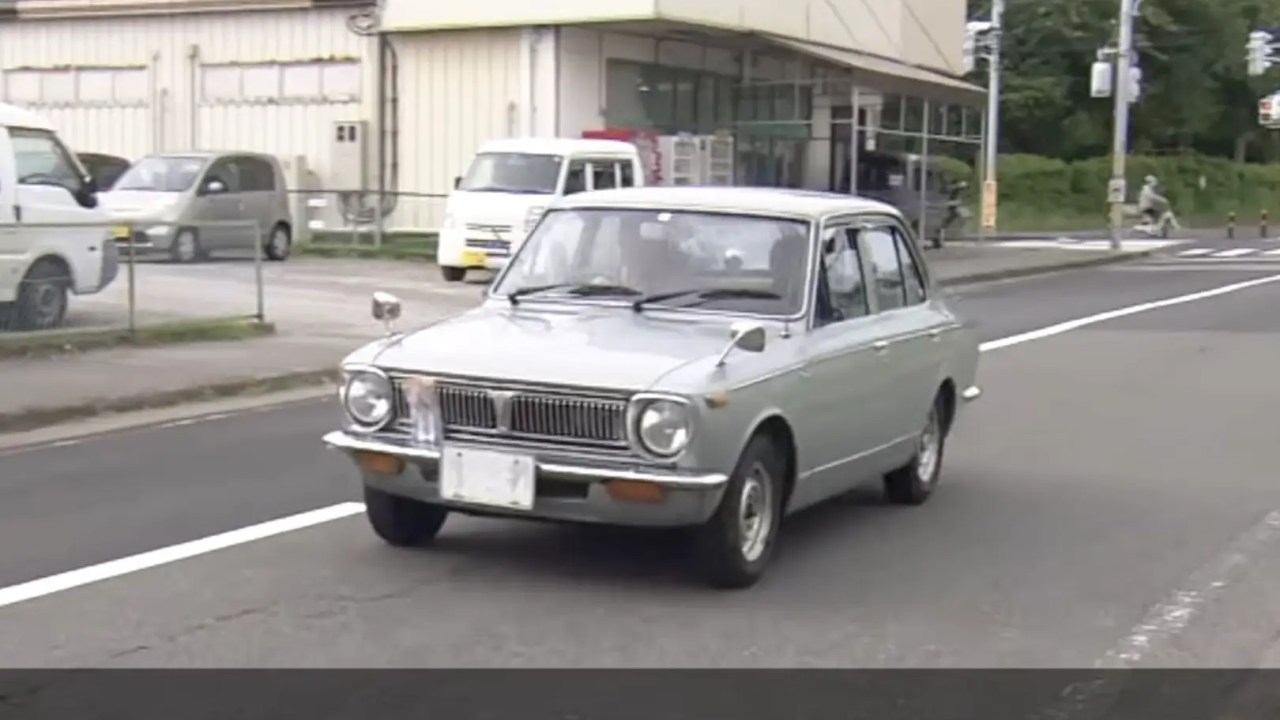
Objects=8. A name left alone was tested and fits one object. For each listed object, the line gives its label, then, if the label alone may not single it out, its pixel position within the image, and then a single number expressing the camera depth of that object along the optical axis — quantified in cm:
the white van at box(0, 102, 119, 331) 1623
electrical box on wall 3388
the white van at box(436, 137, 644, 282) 2586
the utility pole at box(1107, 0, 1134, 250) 4016
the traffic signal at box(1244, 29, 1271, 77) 4734
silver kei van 2638
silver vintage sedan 755
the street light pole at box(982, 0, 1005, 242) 4259
